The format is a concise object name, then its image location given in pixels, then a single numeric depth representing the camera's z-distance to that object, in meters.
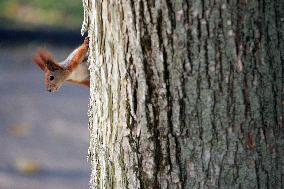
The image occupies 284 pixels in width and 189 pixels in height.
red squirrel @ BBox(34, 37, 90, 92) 5.43
